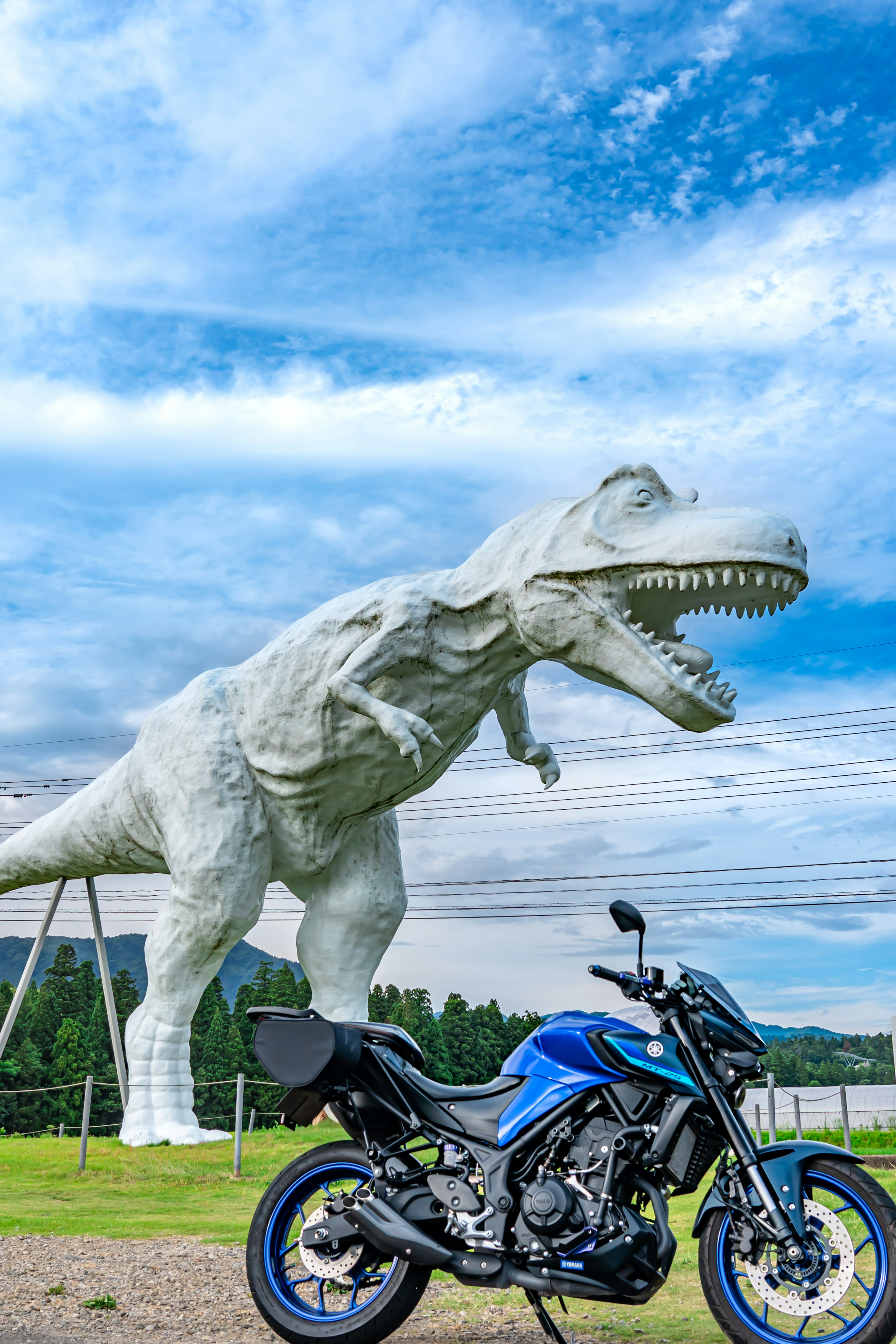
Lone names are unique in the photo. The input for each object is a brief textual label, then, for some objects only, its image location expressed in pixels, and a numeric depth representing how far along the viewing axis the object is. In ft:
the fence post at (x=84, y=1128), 27.30
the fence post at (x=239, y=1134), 25.52
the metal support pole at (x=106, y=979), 34.81
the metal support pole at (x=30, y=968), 34.88
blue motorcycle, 10.50
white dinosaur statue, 22.44
